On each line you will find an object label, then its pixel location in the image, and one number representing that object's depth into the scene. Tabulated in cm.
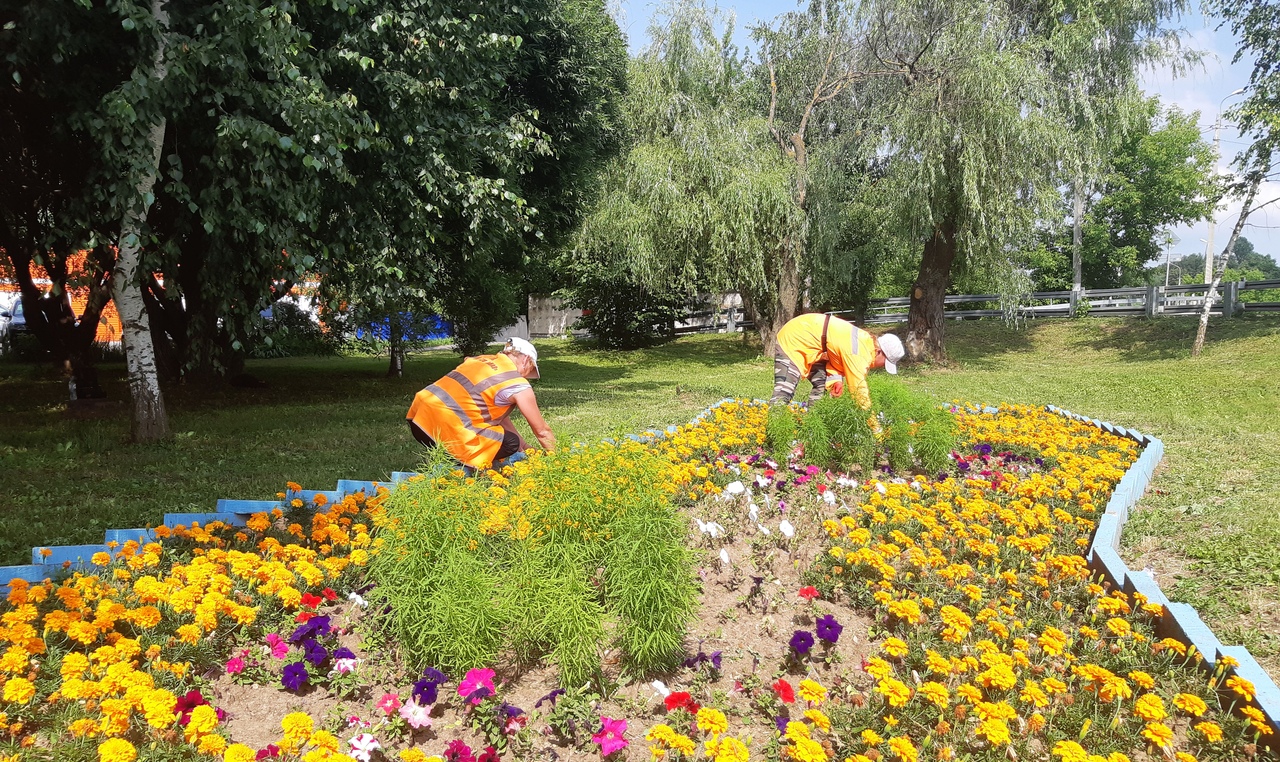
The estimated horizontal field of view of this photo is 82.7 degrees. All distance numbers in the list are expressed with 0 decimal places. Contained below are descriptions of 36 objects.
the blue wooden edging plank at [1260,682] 254
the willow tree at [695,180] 1770
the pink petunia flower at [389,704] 250
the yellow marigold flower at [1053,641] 278
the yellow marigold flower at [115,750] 199
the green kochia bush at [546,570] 264
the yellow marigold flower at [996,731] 221
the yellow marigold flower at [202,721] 219
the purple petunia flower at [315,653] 267
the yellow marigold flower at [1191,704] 243
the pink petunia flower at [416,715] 242
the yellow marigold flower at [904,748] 216
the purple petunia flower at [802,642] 287
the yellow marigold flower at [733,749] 209
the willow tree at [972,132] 1452
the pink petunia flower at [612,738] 228
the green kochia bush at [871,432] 538
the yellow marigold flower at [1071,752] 215
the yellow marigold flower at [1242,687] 252
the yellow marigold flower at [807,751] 207
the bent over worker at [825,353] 634
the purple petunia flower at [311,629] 282
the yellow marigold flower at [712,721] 215
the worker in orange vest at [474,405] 439
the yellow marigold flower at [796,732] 215
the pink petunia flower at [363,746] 222
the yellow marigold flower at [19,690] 223
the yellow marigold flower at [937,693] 242
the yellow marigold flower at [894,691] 238
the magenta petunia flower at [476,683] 240
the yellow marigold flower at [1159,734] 226
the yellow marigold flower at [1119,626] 288
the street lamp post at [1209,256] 3083
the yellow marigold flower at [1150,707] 230
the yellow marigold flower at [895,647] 273
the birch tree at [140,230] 573
